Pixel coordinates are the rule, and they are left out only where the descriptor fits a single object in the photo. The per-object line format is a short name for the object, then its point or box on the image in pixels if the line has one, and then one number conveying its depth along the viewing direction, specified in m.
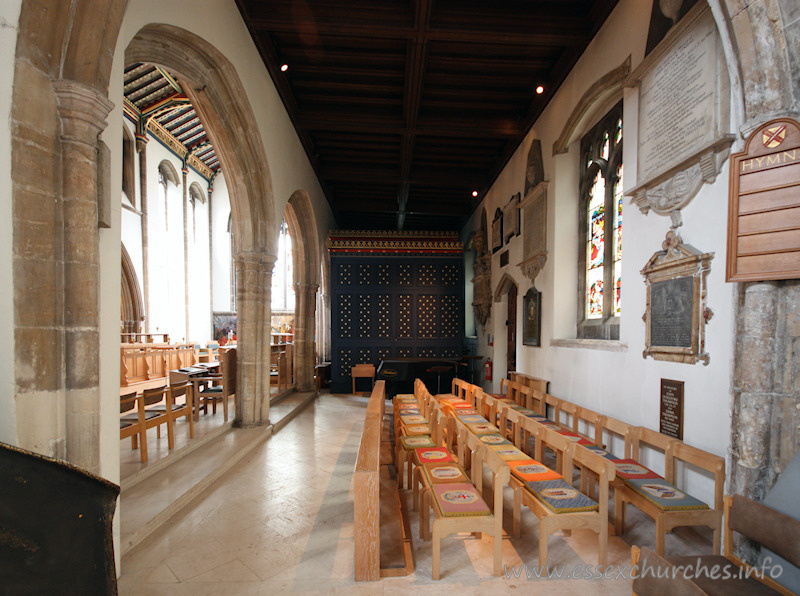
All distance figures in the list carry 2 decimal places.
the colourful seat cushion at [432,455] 3.35
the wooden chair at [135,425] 3.84
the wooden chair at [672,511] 2.53
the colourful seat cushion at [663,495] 2.57
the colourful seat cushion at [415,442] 3.75
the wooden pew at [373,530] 2.45
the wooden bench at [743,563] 1.77
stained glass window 5.07
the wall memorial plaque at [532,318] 6.53
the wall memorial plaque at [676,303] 3.22
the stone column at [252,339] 5.66
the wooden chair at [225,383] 5.60
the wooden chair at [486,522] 2.42
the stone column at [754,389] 2.54
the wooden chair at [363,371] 9.77
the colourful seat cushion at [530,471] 2.96
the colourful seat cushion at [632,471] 3.04
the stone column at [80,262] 2.16
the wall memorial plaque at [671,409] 3.42
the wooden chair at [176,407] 4.42
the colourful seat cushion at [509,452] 3.38
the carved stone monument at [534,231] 6.35
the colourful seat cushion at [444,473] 2.97
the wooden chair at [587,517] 2.47
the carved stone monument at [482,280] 9.93
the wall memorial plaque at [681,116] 3.11
